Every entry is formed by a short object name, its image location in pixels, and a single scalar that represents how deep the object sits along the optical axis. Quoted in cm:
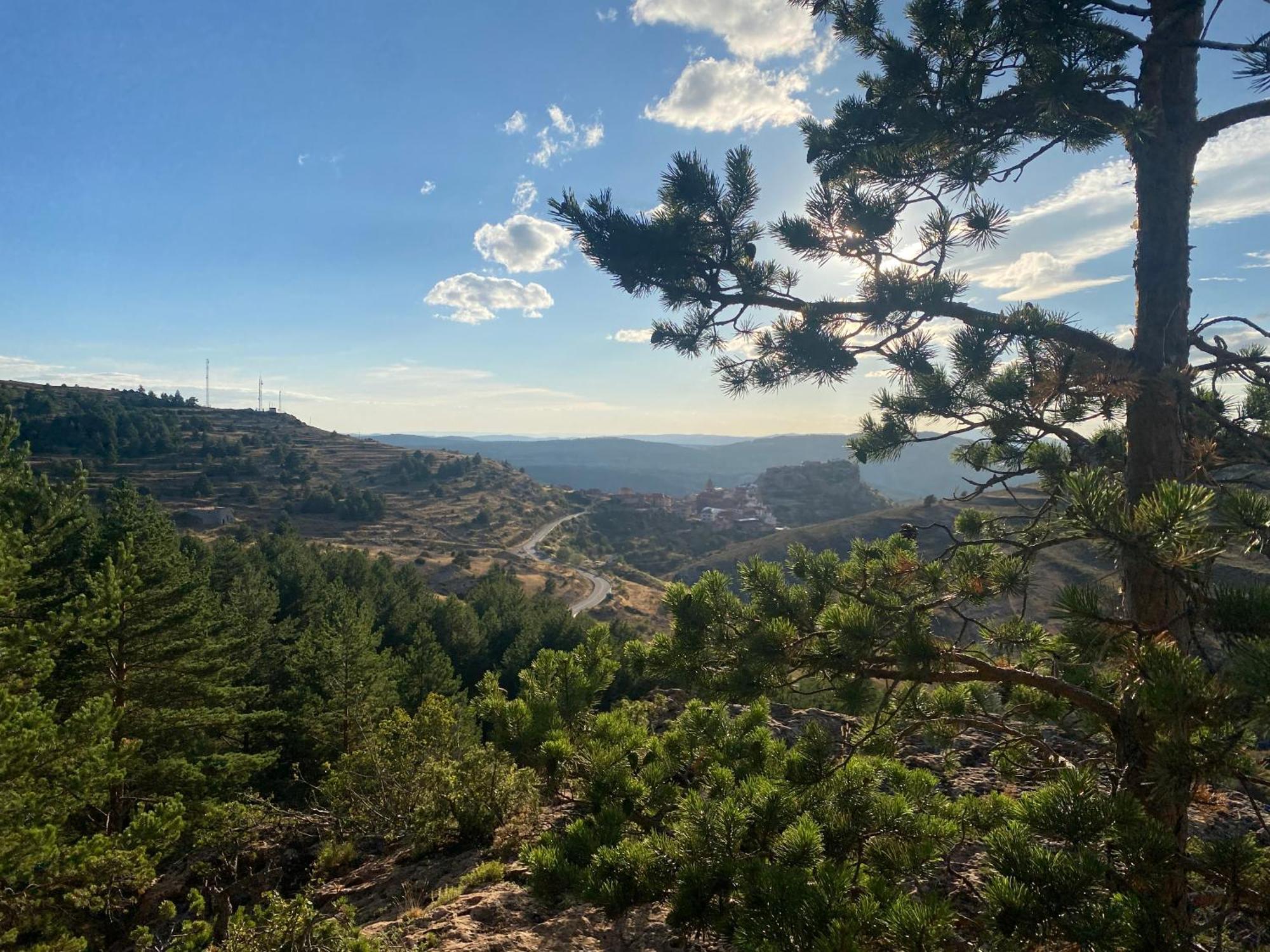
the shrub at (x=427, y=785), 656
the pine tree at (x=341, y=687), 1469
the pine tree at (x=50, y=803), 677
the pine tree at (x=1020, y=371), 195
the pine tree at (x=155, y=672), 1076
